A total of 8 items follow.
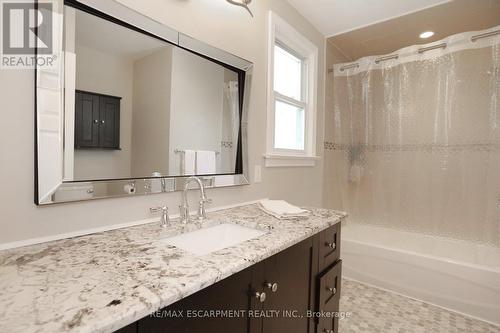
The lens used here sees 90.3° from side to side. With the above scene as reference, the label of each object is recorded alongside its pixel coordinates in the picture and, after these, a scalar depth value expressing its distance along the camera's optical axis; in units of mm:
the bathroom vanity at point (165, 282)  503
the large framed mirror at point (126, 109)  881
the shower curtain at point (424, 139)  2068
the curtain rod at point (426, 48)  1953
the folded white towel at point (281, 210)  1396
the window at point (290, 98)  1881
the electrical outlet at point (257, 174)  1755
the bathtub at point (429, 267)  1846
